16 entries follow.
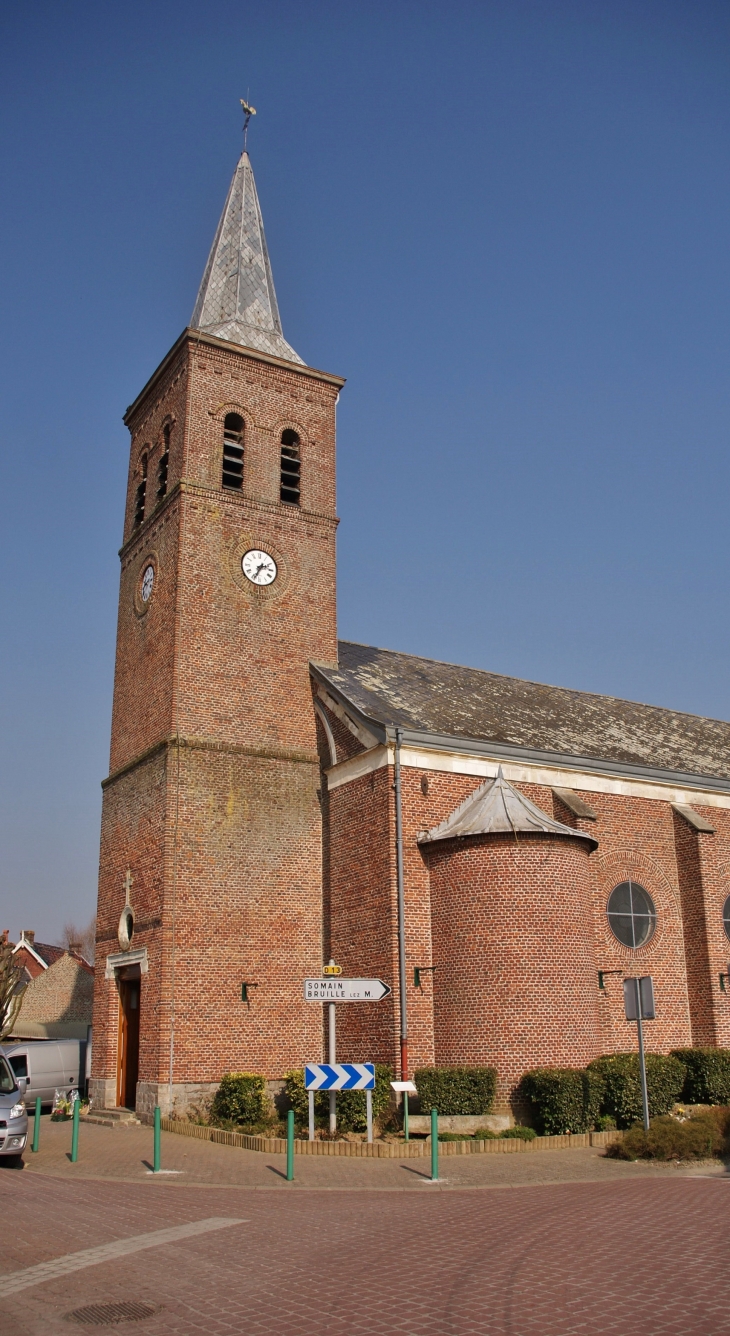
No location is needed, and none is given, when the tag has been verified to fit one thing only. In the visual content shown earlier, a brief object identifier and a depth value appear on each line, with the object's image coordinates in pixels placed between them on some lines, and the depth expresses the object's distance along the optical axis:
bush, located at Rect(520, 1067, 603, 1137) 16.69
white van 25.14
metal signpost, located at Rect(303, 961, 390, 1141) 15.84
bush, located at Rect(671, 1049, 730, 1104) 20.02
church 18.88
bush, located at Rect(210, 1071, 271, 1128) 18.66
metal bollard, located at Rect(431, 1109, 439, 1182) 13.03
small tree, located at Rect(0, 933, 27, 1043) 34.31
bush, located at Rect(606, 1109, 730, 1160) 15.07
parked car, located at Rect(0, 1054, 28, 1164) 14.30
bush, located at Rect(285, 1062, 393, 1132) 17.20
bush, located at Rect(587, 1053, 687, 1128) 17.34
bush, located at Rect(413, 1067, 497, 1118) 17.03
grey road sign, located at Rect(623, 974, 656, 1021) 15.77
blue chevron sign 14.39
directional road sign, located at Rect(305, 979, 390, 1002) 15.84
